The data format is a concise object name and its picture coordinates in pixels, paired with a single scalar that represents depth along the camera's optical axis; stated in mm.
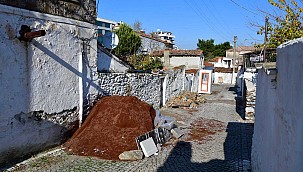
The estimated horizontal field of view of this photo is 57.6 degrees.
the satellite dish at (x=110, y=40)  13844
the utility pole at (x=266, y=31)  13461
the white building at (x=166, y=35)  88331
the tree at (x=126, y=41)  30453
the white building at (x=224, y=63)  52838
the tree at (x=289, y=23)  11347
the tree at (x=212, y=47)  64812
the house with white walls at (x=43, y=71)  6629
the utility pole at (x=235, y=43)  43562
